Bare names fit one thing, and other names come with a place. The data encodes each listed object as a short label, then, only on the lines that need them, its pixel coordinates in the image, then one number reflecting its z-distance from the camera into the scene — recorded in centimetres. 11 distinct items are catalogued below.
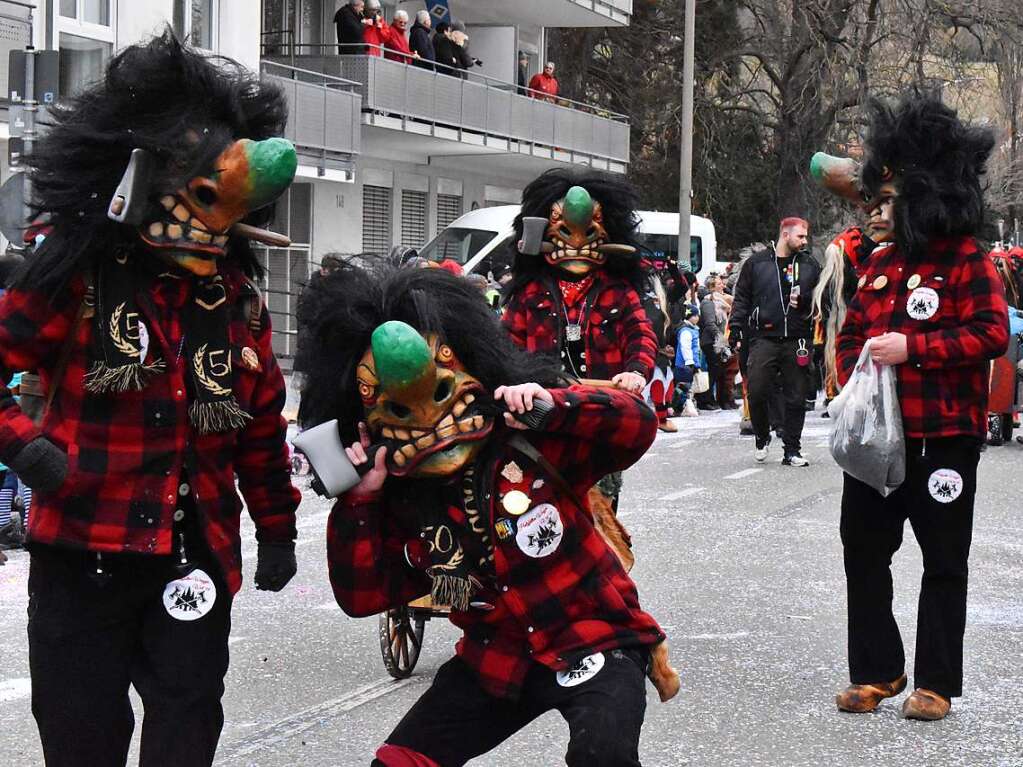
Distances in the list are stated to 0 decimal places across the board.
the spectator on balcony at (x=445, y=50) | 2703
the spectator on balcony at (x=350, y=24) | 2427
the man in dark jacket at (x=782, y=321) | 1304
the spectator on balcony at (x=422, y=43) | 2598
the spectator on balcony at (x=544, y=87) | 3061
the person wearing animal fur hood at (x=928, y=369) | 559
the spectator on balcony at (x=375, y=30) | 2444
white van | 2217
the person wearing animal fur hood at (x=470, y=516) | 361
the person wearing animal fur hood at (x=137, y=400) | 365
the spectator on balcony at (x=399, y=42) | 2514
